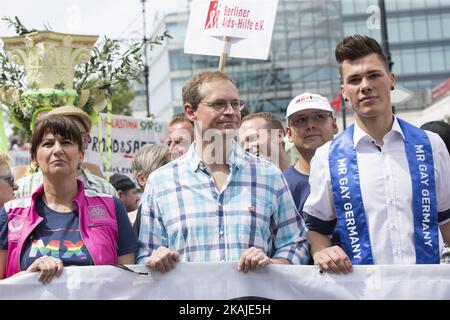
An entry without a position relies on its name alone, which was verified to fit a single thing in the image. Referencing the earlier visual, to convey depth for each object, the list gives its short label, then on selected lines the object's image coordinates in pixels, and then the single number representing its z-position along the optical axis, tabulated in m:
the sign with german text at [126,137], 10.80
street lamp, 26.14
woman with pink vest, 4.02
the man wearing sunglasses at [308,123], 5.48
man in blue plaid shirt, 4.04
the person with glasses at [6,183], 5.30
